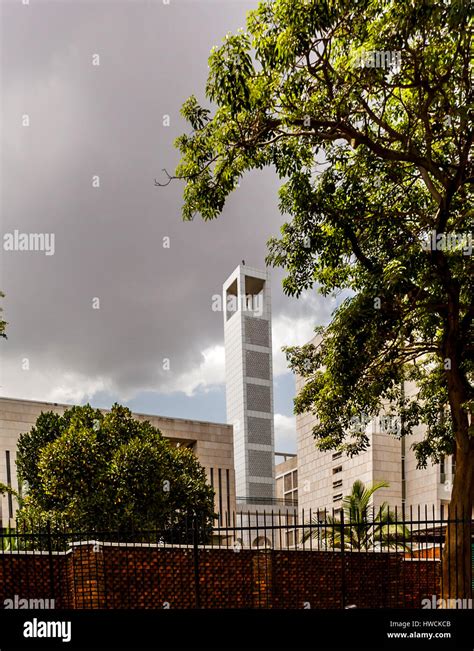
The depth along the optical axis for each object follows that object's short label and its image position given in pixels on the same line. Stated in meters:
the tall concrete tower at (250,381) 82.75
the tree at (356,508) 27.16
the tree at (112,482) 23.94
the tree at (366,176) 12.55
